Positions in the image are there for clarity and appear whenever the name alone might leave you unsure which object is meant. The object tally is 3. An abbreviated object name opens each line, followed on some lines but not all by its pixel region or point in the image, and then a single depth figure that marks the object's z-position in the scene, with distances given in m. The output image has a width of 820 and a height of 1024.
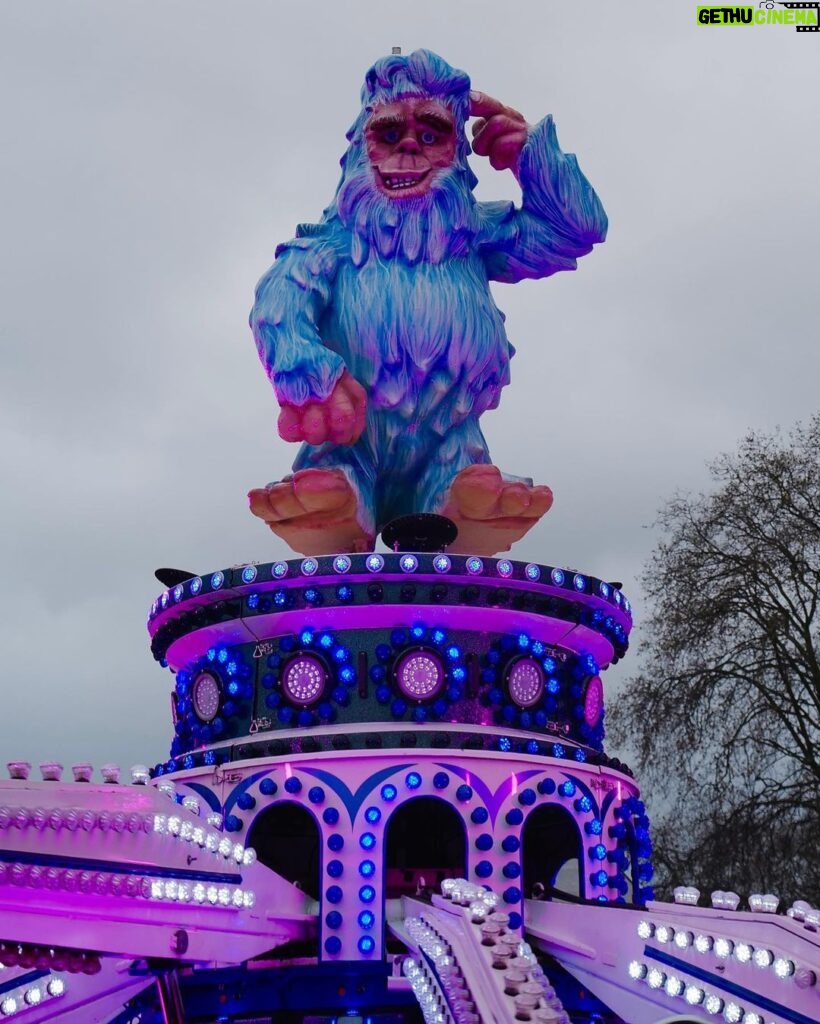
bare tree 21.86
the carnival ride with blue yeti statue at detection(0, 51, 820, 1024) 10.49
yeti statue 18.12
